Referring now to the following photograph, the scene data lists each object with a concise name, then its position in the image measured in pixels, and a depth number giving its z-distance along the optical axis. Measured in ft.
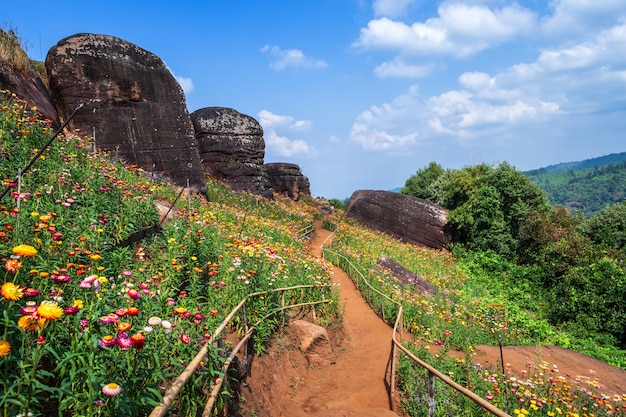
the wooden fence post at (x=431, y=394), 16.69
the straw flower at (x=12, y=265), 8.42
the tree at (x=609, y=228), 78.74
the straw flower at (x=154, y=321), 9.47
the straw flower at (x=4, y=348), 6.72
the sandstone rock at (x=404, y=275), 55.11
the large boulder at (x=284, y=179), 113.80
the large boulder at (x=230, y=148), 84.64
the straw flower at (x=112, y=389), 7.16
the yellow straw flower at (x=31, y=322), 7.08
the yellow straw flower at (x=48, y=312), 6.95
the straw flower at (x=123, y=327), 8.12
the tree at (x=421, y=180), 155.16
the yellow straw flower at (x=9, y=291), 7.28
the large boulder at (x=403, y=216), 101.19
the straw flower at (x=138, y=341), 7.77
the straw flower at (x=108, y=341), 8.02
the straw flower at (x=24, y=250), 8.97
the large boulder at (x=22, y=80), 39.58
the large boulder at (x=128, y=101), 54.03
